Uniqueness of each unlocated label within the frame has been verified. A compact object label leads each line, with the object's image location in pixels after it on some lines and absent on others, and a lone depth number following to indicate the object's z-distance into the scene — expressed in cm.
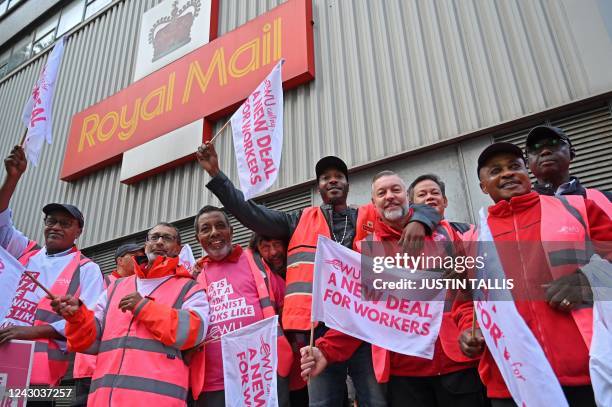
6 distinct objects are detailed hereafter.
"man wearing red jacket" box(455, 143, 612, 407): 164
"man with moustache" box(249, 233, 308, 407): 284
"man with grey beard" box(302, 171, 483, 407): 216
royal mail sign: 632
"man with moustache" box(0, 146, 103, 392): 294
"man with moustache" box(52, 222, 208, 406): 236
